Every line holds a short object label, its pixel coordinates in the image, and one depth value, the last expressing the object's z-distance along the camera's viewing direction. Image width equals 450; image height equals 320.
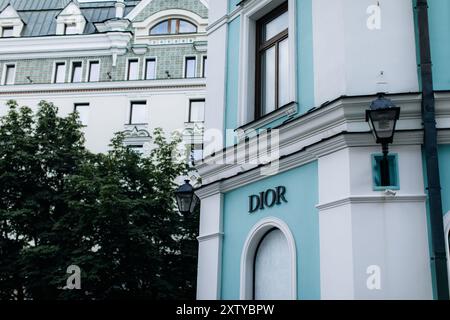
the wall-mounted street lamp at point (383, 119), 7.23
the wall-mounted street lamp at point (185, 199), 11.09
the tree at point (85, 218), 17.72
